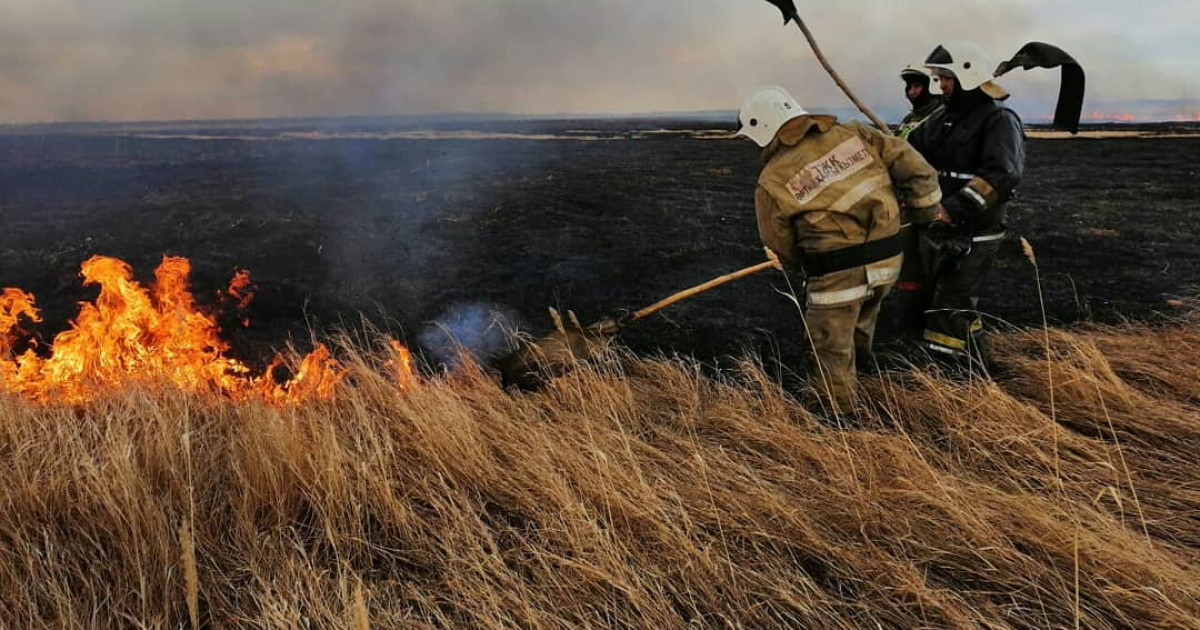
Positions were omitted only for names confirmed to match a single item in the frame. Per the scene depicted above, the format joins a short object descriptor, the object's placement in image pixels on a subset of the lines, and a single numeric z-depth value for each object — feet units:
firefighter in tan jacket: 10.82
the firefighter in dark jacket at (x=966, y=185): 12.99
